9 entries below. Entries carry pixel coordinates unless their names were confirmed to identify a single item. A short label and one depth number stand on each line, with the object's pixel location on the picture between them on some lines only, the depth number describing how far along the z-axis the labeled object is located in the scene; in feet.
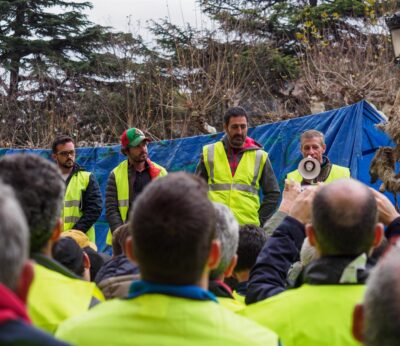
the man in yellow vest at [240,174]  23.43
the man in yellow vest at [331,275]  8.21
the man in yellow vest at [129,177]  23.93
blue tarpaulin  27.40
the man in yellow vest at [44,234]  8.16
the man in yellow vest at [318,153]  22.47
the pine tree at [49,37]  81.30
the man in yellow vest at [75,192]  25.05
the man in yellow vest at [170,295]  6.62
